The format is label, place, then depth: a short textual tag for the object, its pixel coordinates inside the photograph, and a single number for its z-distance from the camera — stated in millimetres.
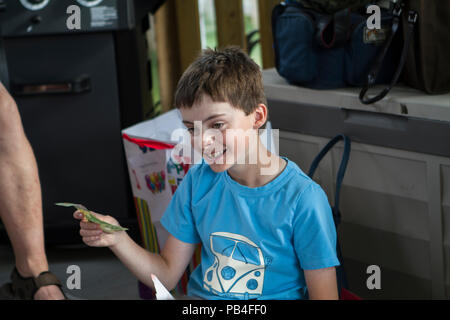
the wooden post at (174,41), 2611
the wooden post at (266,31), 2494
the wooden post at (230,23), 2555
